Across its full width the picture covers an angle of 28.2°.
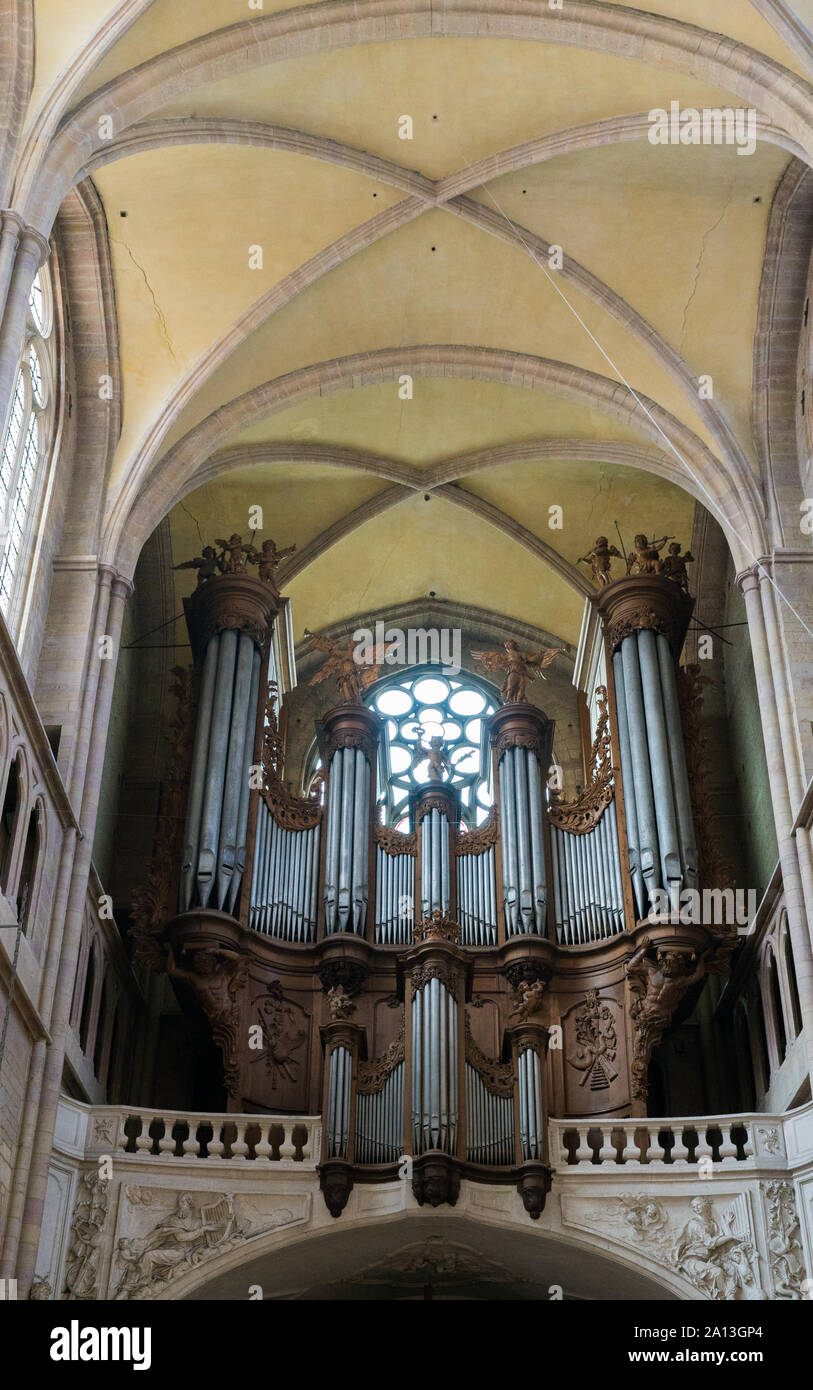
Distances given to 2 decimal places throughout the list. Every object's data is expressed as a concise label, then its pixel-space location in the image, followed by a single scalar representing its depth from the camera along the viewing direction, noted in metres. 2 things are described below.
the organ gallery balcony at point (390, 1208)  13.81
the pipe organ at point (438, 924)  14.81
